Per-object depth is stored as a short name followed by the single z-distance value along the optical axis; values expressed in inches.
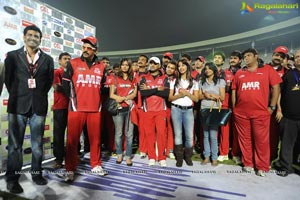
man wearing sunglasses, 129.0
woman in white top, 158.4
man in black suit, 116.6
